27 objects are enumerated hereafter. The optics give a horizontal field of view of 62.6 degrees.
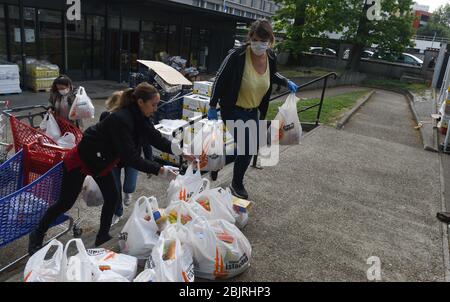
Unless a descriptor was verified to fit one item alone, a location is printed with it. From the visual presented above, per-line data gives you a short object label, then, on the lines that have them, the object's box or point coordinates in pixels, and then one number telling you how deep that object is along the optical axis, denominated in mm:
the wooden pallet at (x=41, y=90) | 11216
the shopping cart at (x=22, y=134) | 3623
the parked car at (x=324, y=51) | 26062
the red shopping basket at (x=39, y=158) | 3275
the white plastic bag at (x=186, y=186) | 3098
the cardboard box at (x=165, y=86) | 6254
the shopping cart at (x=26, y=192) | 2744
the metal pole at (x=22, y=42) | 10731
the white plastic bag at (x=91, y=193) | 3328
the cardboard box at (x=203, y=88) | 6703
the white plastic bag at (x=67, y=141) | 3869
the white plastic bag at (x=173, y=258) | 2234
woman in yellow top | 3467
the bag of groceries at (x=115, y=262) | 2312
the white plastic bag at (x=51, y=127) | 3947
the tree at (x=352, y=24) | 20828
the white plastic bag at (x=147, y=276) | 2150
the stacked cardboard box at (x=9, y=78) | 10188
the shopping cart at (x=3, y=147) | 4098
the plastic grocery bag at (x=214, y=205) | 2822
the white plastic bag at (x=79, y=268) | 2021
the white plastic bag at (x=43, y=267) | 2029
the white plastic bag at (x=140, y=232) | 2639
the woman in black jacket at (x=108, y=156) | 2754
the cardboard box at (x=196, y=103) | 6191
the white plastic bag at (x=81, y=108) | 4094
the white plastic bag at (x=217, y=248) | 2533
